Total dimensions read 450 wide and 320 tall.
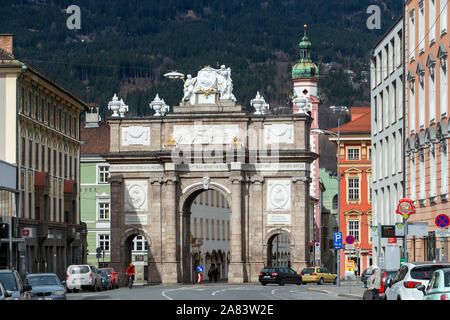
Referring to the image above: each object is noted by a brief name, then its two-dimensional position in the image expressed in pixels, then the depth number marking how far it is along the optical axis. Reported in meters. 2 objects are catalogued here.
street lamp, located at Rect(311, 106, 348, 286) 65.39
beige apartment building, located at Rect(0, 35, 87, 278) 65.69
